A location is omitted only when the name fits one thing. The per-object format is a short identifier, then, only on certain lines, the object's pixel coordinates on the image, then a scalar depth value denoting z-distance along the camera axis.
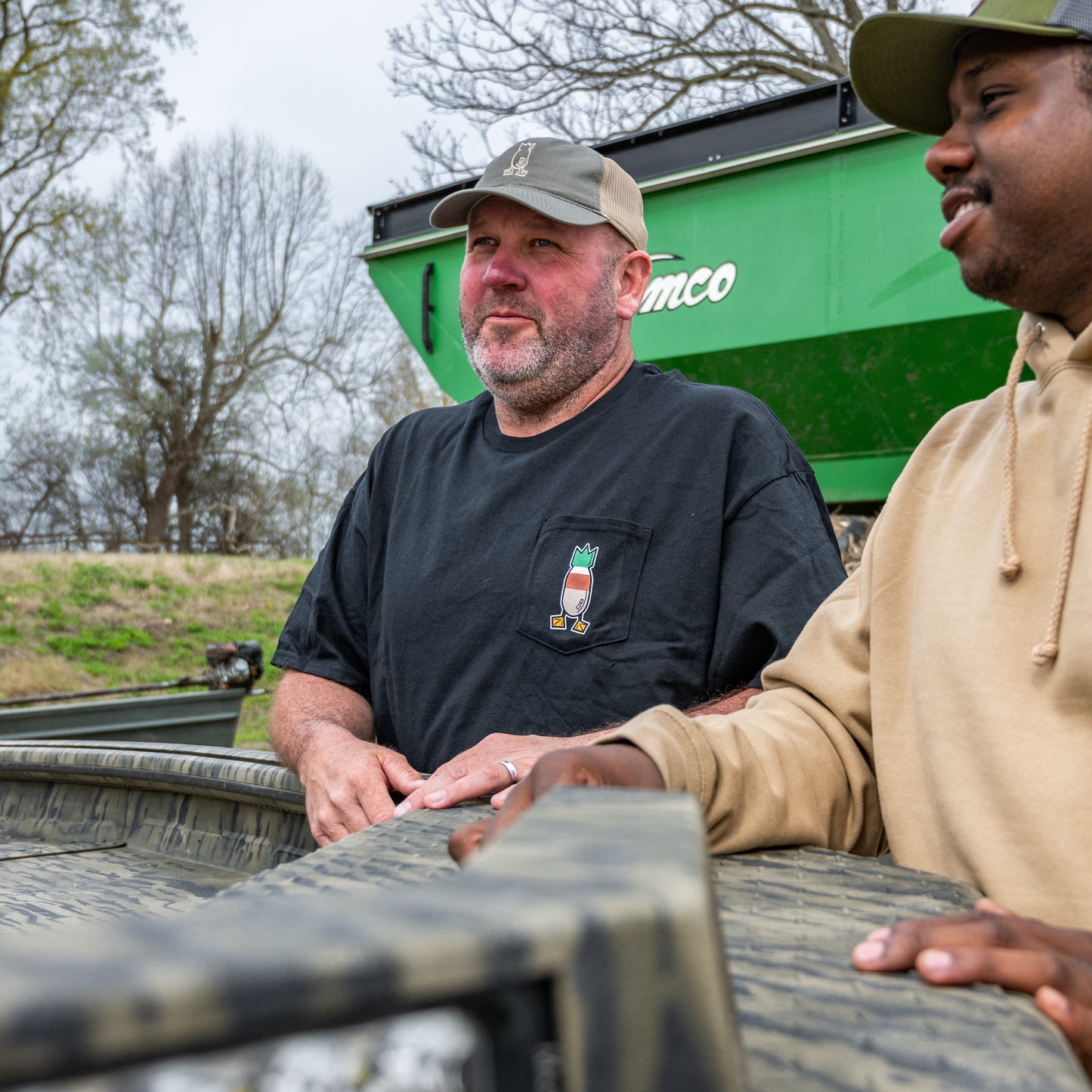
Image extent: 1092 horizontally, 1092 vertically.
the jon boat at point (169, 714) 4.48
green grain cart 4.25
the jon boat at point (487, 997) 0.35
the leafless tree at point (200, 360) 19.75
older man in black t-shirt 2.08
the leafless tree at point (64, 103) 13.98
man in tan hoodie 1.17
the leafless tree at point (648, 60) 10.16
